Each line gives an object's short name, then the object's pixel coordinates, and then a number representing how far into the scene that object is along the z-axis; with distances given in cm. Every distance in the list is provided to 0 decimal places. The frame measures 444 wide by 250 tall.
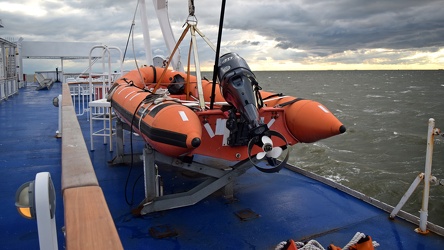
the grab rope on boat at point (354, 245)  238
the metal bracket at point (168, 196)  333
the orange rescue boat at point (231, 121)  287
